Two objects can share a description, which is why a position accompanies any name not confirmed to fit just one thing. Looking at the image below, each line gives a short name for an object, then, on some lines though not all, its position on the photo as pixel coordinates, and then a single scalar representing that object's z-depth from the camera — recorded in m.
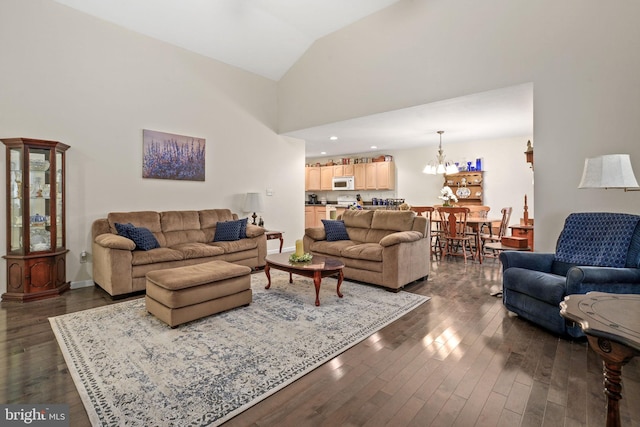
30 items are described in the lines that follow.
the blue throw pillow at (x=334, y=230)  4.90
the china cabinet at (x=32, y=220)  3.52
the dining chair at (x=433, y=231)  6.24
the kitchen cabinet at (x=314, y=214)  9.44
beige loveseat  3.85
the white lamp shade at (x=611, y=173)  2.58
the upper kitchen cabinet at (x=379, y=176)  8.47
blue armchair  2.49
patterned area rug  1.76
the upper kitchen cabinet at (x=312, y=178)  9.91
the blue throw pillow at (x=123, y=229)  3.96
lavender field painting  4.73
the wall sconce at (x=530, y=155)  4.30
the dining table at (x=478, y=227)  5.60
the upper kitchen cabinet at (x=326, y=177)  9.59
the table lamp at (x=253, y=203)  5.67
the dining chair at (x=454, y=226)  5.63
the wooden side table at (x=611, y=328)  1.08
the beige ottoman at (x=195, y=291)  2.74
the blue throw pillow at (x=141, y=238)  3.95
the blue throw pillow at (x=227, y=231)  4.89
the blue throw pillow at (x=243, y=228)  4.99
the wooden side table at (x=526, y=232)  4.42
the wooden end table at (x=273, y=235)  5.43
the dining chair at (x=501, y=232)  5.73
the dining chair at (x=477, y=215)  5.65
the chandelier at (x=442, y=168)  6.23
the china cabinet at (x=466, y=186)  7.24
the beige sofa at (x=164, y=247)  3.60
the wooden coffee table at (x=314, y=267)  3.32
